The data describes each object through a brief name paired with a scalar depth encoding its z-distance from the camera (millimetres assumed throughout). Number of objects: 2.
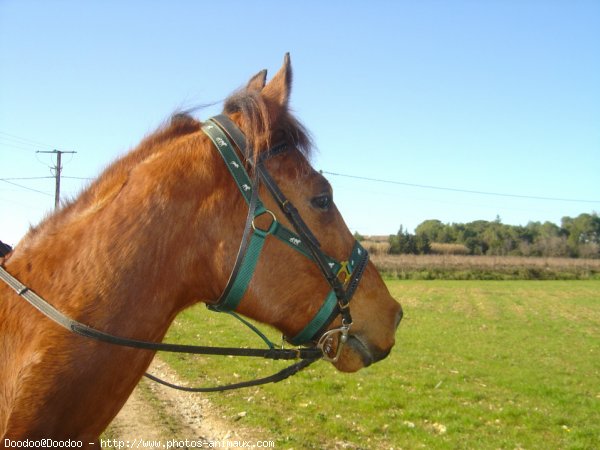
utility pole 32969
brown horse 1915
